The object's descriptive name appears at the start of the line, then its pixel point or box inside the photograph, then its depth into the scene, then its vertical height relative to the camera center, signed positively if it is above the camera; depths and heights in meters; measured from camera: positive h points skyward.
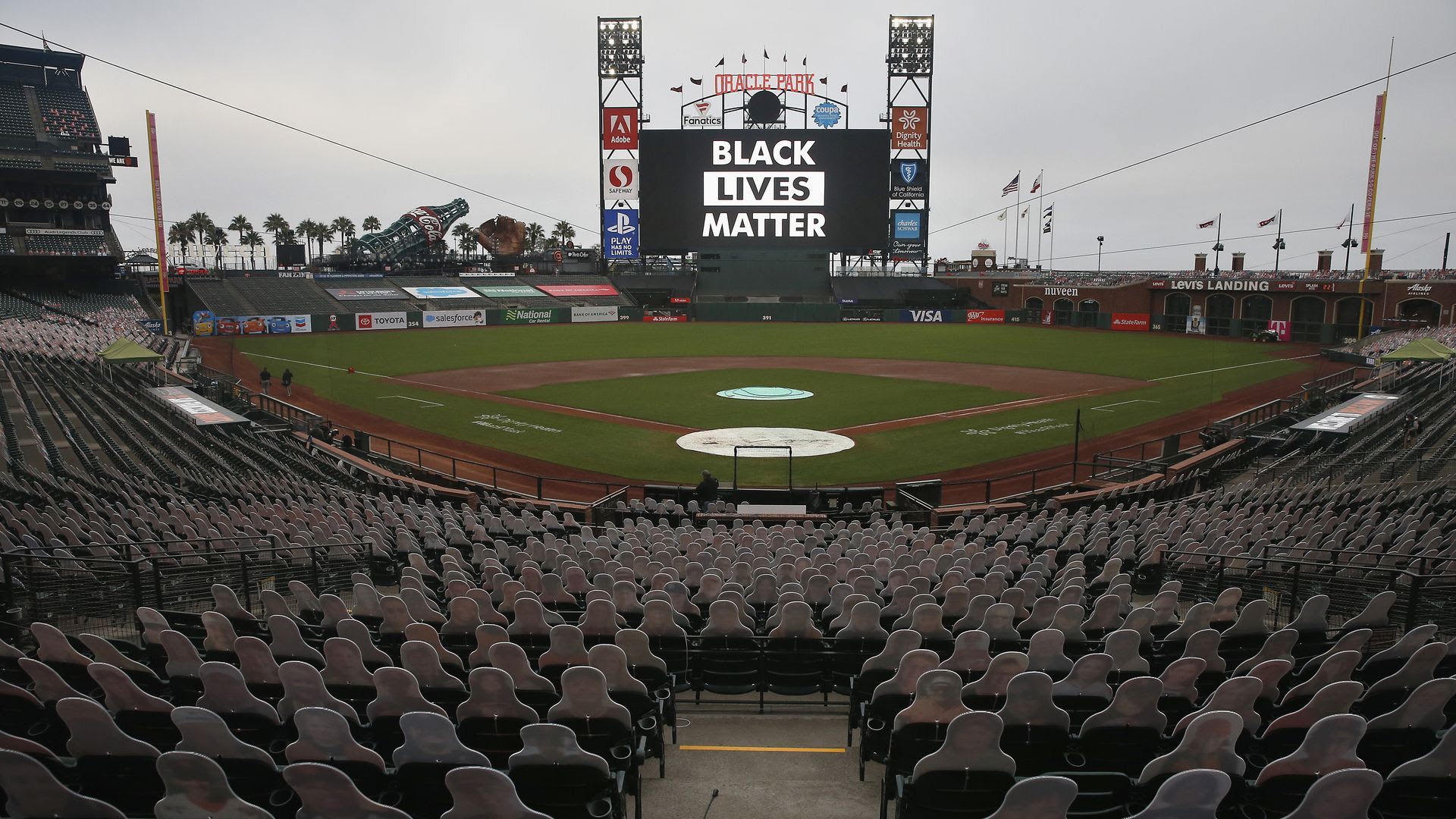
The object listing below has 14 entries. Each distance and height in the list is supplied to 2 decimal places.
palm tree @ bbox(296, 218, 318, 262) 144.25 +10.89
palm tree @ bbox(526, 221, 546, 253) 155.25 +11.11
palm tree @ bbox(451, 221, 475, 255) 153.38 +10.89
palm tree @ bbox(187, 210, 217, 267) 128.25 +10.26
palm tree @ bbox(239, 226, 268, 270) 134.12 +8.56
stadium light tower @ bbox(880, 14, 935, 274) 79.75 +15.69
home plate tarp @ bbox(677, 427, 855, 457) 26.84 -4.47
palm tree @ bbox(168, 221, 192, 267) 124.87 +8.39
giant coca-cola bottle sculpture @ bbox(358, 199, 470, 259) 96.50 +6.72
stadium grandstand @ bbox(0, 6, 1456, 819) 5.18 -3.25
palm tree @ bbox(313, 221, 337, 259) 145.75 +10.46
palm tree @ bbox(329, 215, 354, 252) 147.25 +11.83
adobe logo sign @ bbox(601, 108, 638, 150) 78.38 +15.14
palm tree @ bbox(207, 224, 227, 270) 129.62 +8.51
